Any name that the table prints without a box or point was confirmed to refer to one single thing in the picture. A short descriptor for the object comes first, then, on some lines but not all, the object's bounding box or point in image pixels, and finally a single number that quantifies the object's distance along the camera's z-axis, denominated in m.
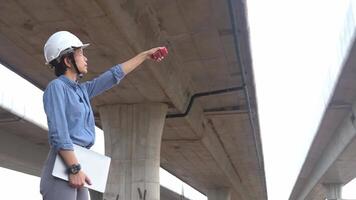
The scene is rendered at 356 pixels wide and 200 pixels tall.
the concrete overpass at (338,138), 17.12
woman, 3.52
